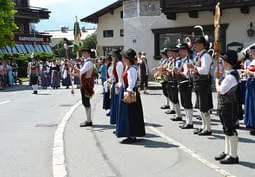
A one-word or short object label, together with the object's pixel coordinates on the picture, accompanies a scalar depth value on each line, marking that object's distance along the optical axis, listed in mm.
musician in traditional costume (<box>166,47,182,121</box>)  12133
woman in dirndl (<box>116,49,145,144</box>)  8938
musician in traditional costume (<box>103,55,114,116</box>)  12730
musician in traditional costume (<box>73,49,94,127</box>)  11047
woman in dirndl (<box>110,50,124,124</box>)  10023
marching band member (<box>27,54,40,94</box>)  22938
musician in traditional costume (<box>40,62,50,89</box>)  27828
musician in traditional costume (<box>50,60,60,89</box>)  27698
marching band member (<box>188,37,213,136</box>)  9406
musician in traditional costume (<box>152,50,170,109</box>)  13422
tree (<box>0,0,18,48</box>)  35562
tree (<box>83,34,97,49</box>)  78150
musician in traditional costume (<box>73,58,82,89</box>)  27594
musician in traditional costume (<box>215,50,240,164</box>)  7254
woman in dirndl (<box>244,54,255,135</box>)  9992
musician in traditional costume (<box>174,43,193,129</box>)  10711
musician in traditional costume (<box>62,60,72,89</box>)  27472
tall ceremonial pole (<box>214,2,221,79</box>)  7695
